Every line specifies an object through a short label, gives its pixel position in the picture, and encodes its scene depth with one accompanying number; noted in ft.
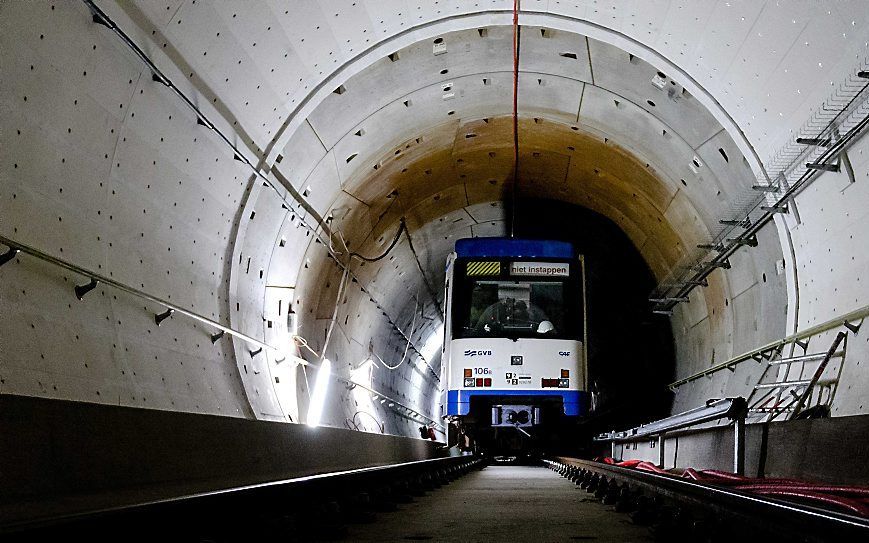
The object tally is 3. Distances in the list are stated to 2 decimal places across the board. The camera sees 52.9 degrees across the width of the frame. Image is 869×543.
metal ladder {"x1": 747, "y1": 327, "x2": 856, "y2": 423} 25.02
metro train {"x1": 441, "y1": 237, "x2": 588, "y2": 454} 41.16
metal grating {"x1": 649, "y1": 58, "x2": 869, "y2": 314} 21.66
